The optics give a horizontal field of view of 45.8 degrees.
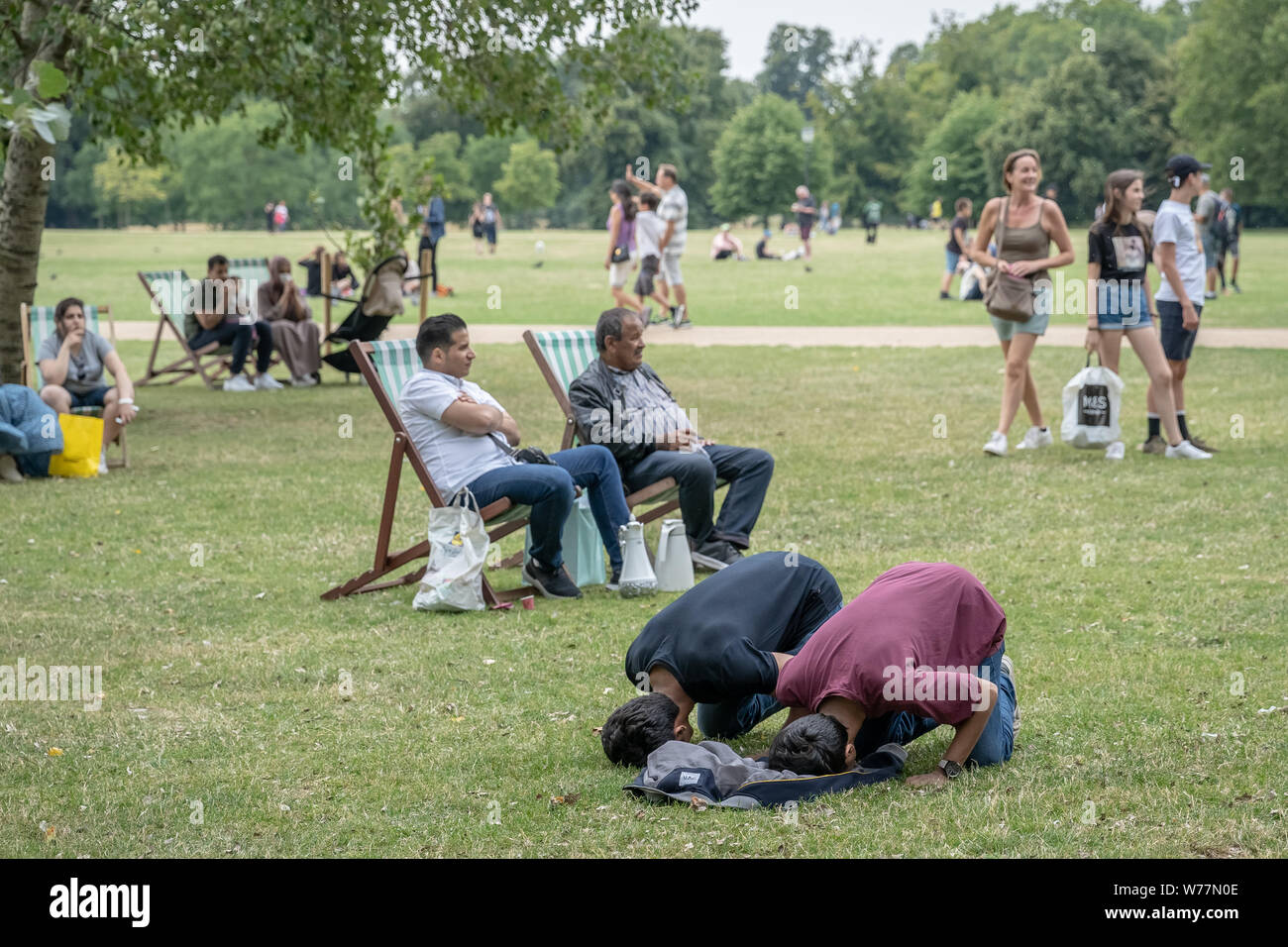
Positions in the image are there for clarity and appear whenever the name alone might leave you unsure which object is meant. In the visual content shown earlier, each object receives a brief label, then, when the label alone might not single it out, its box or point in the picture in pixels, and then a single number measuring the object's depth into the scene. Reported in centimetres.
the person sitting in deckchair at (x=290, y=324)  1536
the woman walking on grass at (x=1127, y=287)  988
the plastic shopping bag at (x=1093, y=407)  1020
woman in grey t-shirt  1042
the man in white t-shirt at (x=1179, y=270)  995
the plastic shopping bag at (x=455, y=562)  667
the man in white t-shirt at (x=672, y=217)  1912
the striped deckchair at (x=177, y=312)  1463
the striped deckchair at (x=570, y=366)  748
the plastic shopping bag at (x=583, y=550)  732
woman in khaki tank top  1004
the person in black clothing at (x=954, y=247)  2473
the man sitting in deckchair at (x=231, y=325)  1488
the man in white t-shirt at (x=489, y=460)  689
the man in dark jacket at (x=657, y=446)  745
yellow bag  1013
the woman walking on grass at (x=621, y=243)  1852
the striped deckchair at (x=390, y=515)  691
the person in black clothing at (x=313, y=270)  1828
